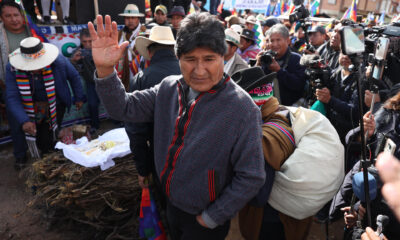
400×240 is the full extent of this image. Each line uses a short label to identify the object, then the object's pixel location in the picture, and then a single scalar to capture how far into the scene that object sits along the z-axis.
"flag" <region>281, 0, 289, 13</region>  10.84
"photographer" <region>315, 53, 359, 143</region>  2.72
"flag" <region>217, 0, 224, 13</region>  9.44
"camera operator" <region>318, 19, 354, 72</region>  3.82
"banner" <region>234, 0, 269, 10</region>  7.90
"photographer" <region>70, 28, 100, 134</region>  4.83
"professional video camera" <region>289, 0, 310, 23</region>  3.87
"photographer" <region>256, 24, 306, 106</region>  3.44
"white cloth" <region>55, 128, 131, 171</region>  2.56
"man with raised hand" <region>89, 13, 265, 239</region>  1.39
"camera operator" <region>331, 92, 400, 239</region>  1.70
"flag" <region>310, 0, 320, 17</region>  8.70
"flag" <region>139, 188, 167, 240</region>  2.28
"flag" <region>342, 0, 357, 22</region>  7.06
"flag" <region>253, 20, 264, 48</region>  5.63
